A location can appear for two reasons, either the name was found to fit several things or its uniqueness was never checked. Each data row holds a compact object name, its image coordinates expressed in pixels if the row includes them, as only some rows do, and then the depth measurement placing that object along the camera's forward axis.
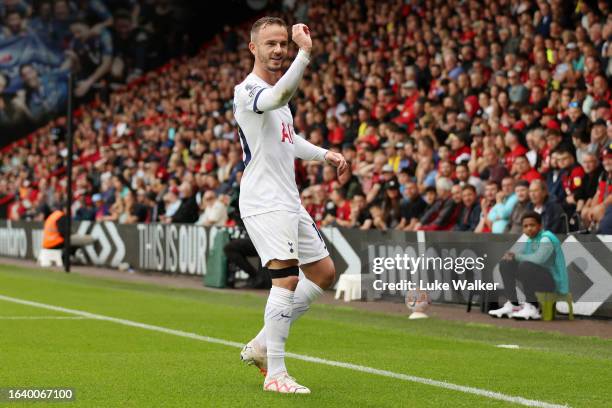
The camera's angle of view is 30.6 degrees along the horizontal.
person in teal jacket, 13.55
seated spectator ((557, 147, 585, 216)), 15.21
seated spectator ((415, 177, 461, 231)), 16.78
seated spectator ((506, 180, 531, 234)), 14.73
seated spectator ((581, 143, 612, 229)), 14.47
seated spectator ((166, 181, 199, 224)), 23.64
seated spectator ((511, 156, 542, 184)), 15.83
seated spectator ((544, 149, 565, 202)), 15.59
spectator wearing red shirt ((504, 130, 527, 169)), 17.20
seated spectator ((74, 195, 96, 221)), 28.97
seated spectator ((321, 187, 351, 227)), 19.16
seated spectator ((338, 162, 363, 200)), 19.52
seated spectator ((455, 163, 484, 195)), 16.98
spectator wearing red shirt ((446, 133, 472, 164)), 18.61
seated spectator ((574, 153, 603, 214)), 15.21
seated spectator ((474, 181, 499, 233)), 15.83
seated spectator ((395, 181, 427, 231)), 17.69
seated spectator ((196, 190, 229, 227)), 22.02
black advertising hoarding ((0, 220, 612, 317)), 13.39
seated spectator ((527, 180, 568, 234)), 14.23
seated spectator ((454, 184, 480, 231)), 16.31
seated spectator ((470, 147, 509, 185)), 16.61
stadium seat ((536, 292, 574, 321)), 13.66
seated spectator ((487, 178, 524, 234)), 15.26
